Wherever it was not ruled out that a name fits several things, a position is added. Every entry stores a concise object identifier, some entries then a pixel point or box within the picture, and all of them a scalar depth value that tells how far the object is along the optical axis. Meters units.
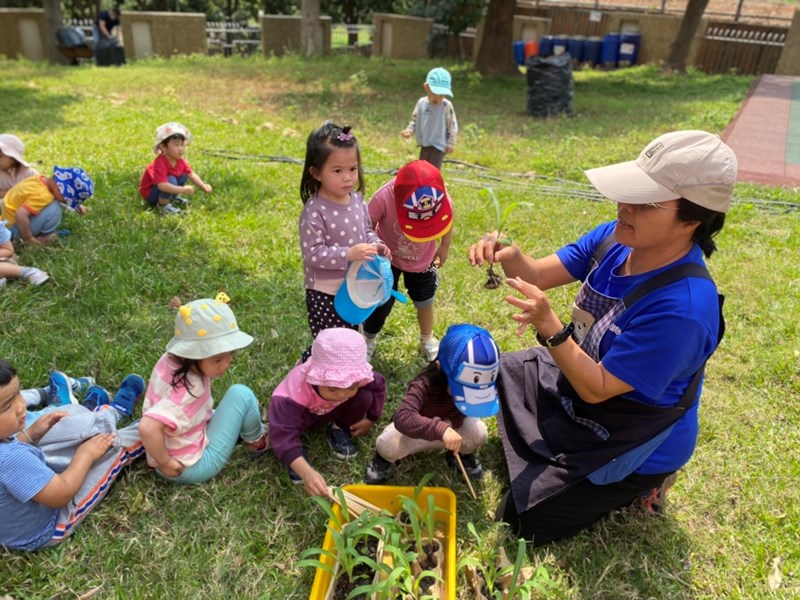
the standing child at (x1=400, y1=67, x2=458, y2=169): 5.64
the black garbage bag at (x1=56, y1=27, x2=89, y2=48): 14.63
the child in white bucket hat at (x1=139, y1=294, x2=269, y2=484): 2.30
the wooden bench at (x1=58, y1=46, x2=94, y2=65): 15.01
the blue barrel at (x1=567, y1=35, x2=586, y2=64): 18.31
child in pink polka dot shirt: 2.67
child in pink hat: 2.36
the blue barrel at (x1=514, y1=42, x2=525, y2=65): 17.95
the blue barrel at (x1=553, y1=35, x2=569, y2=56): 18.38
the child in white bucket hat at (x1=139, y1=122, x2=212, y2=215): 5.11
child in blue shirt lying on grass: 2.10
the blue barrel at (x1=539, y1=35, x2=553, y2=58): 18.31
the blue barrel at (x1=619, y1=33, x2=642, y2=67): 17.94
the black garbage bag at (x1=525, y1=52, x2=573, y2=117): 10.02
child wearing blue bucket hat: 4.29
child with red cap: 2.78
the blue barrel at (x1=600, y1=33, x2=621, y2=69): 17.95
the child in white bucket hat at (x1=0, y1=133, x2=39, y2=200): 4.49
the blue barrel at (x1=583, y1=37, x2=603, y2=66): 18.19
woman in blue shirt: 1.88
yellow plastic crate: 2.21
